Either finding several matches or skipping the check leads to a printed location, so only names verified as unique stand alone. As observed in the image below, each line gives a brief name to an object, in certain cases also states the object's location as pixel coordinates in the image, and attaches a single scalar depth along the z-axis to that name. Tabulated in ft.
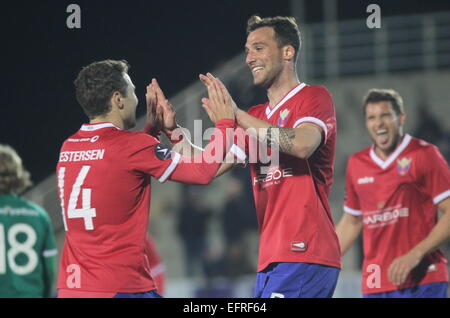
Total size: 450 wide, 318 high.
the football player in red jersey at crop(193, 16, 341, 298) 26.58
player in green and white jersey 37.19
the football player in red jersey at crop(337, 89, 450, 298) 34.76
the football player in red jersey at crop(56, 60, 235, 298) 26.40
